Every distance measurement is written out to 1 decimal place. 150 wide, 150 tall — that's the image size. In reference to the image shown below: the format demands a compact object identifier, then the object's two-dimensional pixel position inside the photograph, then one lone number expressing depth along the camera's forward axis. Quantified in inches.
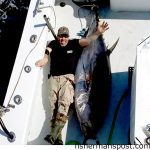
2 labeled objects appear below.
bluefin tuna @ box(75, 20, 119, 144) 165.3
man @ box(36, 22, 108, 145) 166.6
